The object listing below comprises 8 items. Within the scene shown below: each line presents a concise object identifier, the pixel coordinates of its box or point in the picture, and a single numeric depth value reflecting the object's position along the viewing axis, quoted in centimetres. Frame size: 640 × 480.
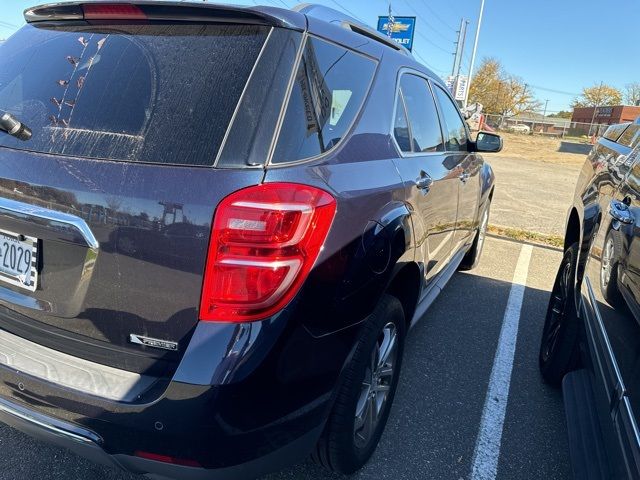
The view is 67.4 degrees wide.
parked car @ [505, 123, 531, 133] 4462
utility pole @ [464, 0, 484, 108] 2814
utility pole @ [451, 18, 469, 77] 3821
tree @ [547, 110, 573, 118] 9436
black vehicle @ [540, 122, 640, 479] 154
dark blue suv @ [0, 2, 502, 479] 139
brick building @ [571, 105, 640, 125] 4725
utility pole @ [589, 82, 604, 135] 5844
